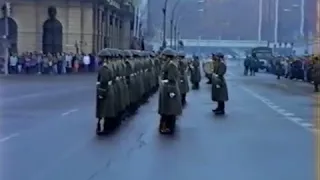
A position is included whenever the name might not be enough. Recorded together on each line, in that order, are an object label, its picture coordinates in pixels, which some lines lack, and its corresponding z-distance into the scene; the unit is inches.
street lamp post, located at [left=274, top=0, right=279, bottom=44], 6545.3
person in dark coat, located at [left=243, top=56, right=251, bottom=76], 3133.1
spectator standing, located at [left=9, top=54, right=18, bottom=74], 2525.1
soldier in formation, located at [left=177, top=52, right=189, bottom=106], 1074.3
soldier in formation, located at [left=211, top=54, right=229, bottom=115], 967.0
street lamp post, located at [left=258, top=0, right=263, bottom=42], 6835.6
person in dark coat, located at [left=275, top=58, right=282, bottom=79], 2815.0
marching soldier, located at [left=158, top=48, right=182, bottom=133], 724.7
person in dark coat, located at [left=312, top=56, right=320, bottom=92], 1660.4
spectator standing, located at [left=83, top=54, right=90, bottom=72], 2770.7
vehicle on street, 3800.9
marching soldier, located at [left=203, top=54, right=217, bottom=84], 987.9
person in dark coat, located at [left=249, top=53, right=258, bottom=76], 3207.9
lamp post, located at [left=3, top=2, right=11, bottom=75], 2450.9
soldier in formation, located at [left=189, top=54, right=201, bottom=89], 1679.4
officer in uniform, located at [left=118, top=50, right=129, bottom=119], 807.8
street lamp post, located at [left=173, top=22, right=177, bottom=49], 4942.2
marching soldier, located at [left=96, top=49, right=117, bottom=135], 716.0
